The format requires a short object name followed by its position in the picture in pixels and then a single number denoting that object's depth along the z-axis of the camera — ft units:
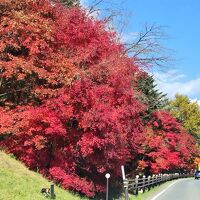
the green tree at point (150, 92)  119.16
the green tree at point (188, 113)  356.03
